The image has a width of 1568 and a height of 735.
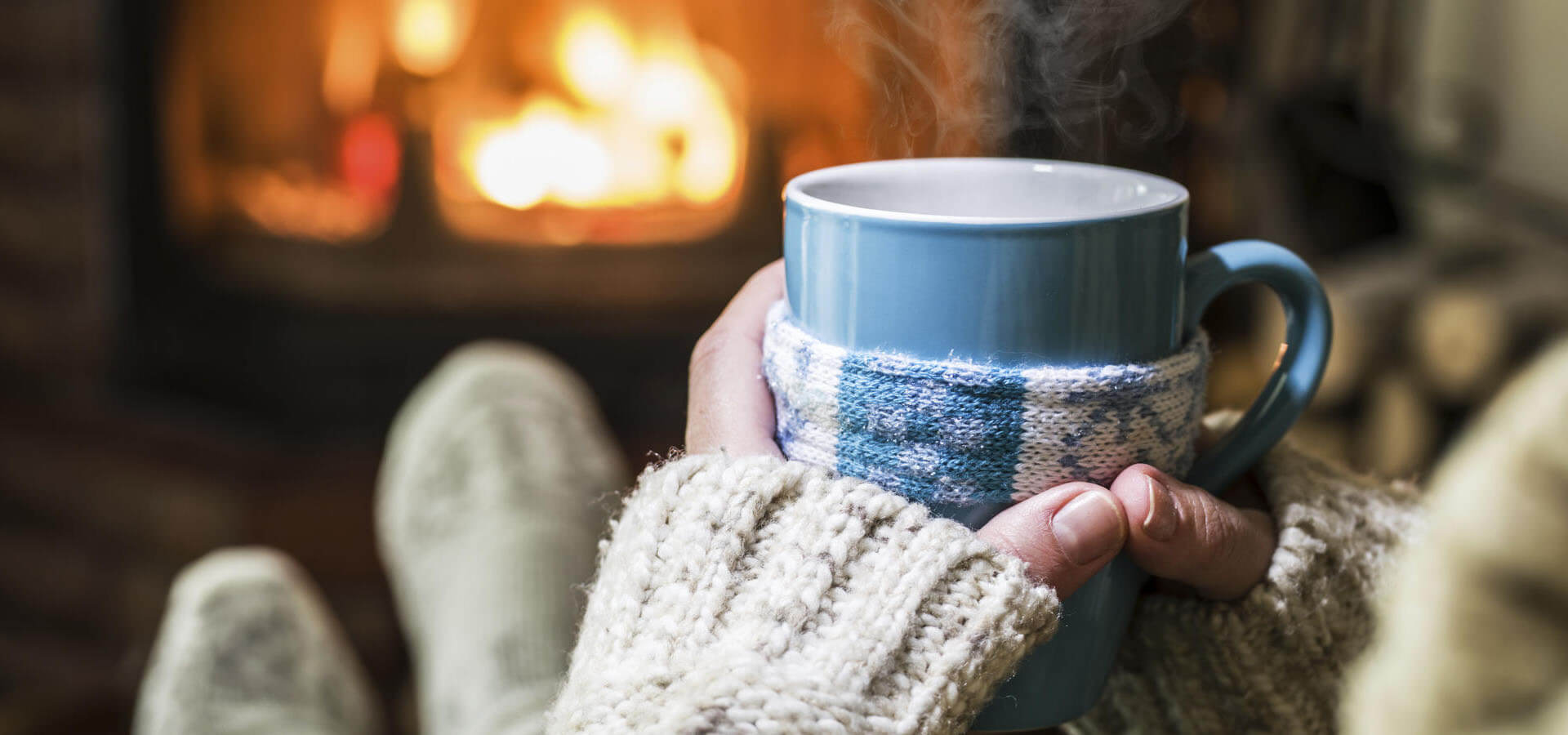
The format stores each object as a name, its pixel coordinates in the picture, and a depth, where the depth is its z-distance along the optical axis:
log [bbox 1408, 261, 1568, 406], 1.12
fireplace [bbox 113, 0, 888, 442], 1.40
